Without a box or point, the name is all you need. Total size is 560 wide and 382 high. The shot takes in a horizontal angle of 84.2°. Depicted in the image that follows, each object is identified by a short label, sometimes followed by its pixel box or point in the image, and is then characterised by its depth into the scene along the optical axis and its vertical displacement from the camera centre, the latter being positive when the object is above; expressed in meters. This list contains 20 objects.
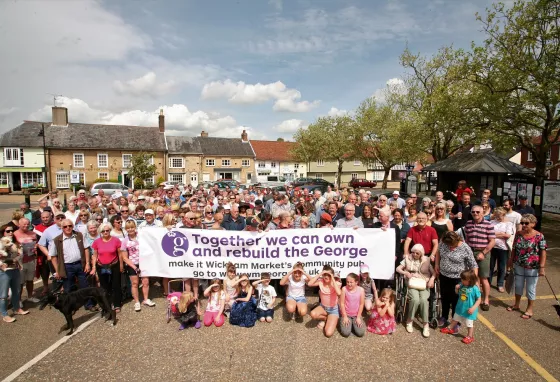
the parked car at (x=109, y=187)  27.75 -2.07
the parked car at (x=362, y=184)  46.07 -2.66
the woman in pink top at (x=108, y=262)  5.75 -1.83
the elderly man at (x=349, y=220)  6.72 -1.20
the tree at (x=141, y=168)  37.56 -0.45
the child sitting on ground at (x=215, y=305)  5.55 -2.55
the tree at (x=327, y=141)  35.84 +3.09
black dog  5.14 -2.34
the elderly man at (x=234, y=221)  7.12 -1.33
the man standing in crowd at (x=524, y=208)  8.58 -1.15
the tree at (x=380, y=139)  28.12 +2.79
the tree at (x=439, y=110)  15.30 +3.07
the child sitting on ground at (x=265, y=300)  5.72 -2.50
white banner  6.23 -1.73
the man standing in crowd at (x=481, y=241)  5.86 -1.42
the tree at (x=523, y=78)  12.05 +3.76
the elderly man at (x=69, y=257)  5.87 -1.77
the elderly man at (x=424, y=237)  5.64 -1.30
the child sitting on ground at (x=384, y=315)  5.25 -2.54
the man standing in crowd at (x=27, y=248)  6.05 -1.67
